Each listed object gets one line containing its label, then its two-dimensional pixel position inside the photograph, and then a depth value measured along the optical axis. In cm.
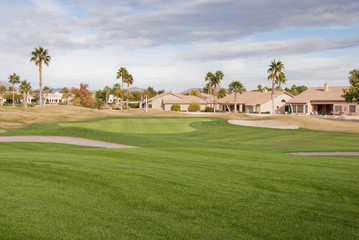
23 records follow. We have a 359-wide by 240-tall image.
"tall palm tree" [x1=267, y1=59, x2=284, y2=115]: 7594
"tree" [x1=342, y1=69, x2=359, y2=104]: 5197
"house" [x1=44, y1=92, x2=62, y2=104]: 16212
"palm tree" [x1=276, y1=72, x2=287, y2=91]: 7561
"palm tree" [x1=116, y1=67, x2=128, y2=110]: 10556
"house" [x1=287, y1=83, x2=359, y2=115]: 7131
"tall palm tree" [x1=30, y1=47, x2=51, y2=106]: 8025
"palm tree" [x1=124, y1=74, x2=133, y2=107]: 10744
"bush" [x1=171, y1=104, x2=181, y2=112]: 9041
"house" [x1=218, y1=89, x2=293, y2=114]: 8594
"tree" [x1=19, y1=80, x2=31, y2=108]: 12056
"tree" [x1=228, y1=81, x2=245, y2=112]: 8444
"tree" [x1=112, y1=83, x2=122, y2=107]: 10875
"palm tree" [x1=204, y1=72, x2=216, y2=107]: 9650
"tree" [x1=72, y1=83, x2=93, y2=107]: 11988
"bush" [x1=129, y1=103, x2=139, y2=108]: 11045
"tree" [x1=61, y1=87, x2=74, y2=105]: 14092
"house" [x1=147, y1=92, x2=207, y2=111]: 9506
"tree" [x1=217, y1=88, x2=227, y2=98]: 12946
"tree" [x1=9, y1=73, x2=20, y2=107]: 12212
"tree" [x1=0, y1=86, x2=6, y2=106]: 12744
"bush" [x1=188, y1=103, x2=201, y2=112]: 8912
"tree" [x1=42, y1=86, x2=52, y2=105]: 14538
